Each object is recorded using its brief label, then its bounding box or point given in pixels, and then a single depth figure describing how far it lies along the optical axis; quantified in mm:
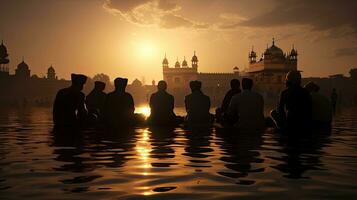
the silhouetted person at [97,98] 10141
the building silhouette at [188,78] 76062
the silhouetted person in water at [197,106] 8820
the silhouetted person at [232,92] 8750
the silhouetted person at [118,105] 8992
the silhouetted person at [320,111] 7891
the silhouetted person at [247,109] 7527
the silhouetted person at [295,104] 7133
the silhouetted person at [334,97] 23178
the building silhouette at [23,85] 54188
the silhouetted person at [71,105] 8109
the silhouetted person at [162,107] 9289
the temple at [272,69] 69938
